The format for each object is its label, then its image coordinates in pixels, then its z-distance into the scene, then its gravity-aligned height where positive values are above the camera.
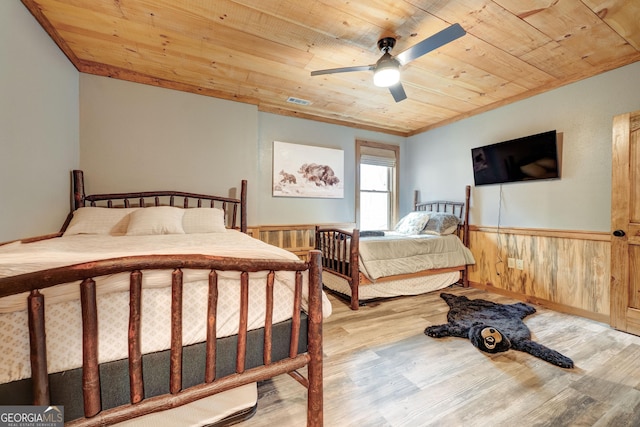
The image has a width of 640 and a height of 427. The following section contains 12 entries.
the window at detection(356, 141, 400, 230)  4.34 +0.42
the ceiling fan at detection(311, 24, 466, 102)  1.73 +1.11
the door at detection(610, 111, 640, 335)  2.26 -0.13
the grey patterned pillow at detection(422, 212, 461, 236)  3.56 -0.19
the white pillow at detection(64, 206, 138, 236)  2.25 -0.11
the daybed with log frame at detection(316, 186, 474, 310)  2.85 -0.60
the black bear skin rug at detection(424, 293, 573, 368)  1.95 -1.02
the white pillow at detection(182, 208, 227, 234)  2.52 -0.11
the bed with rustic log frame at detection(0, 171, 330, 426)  0.79 -0.43
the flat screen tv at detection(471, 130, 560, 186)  2.87 +0.58
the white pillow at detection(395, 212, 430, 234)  3.72 -0.19
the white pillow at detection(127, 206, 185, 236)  2.23 -0.11
